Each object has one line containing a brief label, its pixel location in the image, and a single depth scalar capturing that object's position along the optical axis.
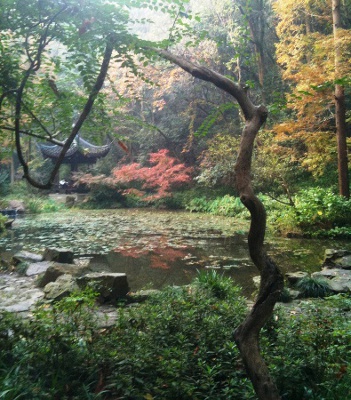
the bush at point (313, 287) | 4.86
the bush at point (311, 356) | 2.18
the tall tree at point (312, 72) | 9.24
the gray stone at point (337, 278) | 4.95
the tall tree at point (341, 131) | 9.66
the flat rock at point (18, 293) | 4.41
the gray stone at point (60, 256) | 7.07
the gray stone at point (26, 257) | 6.96
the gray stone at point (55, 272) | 5.44
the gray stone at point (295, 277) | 5.36
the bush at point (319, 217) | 9.72
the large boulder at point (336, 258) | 6.45
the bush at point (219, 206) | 15.65
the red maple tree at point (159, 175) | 18.91
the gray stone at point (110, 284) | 4.70
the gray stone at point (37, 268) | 6.29
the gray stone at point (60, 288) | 4.39
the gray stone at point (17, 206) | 18.41
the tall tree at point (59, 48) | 2.53
